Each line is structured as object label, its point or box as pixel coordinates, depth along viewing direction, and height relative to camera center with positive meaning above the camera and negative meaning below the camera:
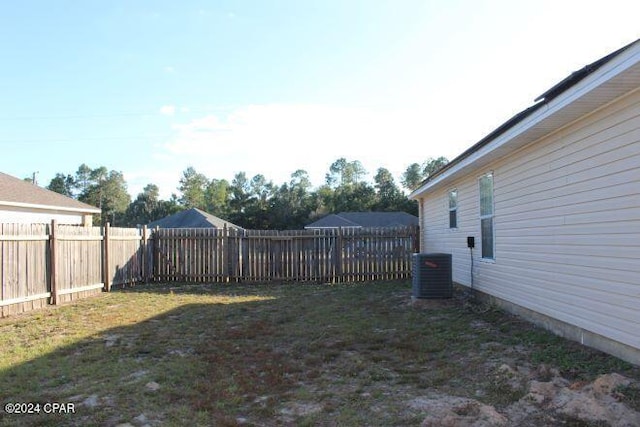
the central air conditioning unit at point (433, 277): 9.67 -1.06
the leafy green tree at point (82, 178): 78.88 +8.19
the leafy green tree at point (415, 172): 76.81 +8.04
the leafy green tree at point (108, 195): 74.31 +5.26
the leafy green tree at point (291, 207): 59.34 +2.28
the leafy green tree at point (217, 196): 79.25 +5.15
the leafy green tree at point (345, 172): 87.75 +9.46
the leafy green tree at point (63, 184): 76.56 +7.16
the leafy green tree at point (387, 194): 59.22 +3.98
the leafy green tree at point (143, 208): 74.25 +3.11
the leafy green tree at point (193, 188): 79.50 +6.47
